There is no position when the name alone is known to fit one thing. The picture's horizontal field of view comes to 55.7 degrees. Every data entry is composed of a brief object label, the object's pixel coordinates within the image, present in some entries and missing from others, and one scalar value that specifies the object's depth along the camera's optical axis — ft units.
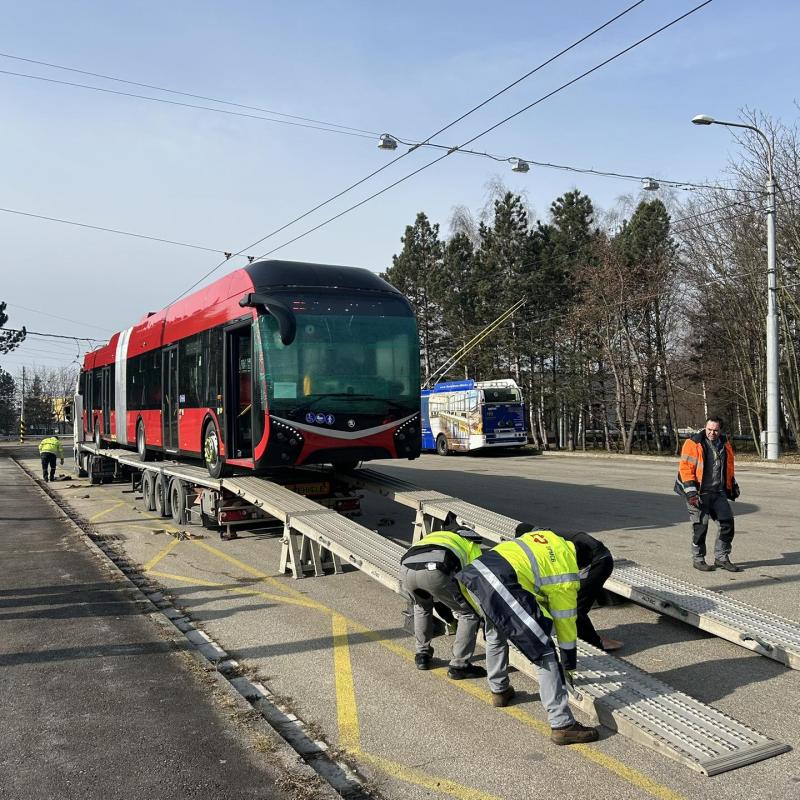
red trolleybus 31.45
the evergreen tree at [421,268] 169.14
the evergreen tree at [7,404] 308.81
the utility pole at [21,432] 206.08
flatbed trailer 34.88
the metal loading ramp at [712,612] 17.57
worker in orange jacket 26.58
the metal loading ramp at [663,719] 12.78
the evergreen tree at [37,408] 306.20
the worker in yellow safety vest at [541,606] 13.56
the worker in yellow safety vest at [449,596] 15.58
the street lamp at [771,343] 74.98
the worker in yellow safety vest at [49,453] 79.46
